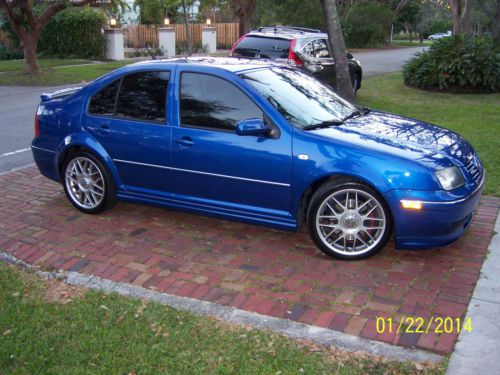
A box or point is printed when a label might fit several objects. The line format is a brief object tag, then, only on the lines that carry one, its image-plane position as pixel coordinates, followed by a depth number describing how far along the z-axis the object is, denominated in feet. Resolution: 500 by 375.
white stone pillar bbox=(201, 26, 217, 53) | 114.73
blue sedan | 14.93
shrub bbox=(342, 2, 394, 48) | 137.39
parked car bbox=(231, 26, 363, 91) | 39.42
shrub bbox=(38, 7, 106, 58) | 92.38
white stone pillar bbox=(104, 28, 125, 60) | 93.40
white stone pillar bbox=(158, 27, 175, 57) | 106.01
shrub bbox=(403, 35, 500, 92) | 50.49
